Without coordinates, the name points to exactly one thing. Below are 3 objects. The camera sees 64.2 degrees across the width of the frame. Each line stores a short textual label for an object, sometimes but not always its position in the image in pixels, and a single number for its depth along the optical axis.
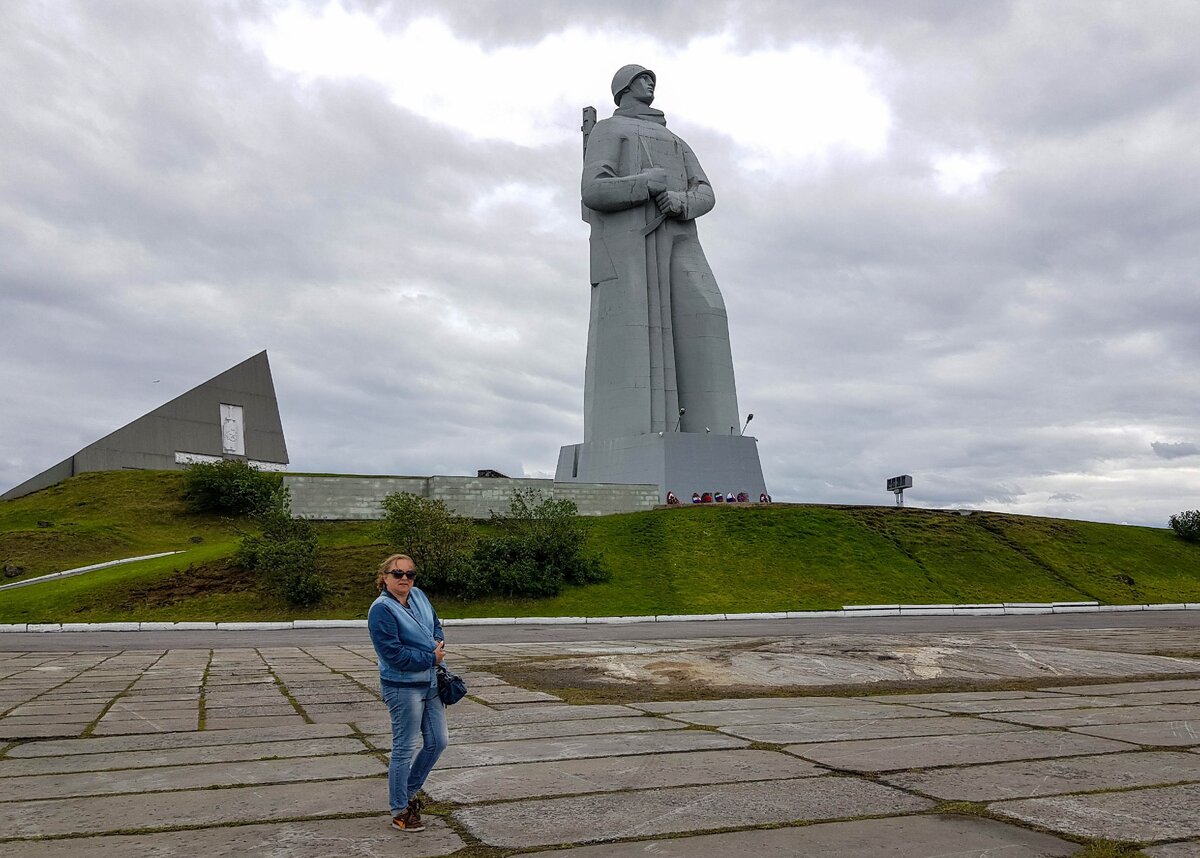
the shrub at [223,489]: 35.22
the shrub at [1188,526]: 33.12
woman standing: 4.75
